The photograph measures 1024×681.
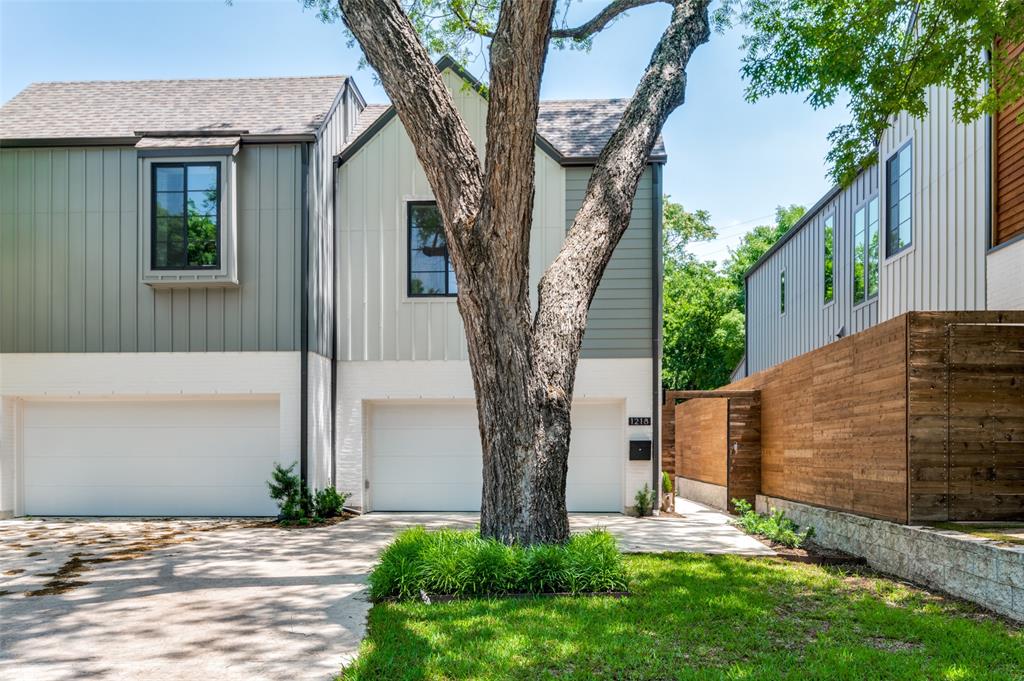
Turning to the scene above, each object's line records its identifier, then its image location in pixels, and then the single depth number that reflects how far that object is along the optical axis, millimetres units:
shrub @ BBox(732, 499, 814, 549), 9438
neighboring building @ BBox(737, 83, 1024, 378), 9141
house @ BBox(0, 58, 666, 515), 12391
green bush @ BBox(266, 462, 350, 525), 11750
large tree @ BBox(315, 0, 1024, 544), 7047
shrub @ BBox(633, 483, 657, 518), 12695
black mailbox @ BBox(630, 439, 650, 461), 12781
